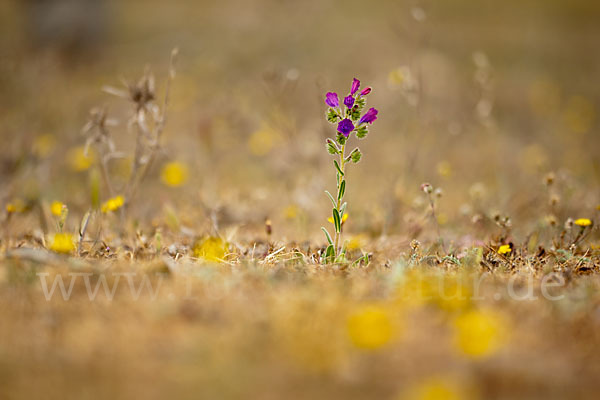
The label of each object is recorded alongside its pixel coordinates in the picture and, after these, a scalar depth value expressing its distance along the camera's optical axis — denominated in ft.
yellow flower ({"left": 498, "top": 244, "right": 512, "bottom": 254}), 7.97
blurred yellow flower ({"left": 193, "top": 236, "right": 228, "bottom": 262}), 7.39
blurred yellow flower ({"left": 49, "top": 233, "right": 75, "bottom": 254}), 6.05
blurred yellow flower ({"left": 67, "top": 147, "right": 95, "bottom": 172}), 13.32
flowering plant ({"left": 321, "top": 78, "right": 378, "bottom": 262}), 7.00
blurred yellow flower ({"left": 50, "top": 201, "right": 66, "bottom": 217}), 8.91
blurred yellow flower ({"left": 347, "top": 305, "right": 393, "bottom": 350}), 4.07
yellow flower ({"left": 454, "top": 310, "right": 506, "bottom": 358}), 4.03
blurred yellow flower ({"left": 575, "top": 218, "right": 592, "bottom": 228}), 8.30
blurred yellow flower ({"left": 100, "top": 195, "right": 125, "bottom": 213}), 8.80
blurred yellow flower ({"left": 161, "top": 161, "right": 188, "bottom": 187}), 12.30
